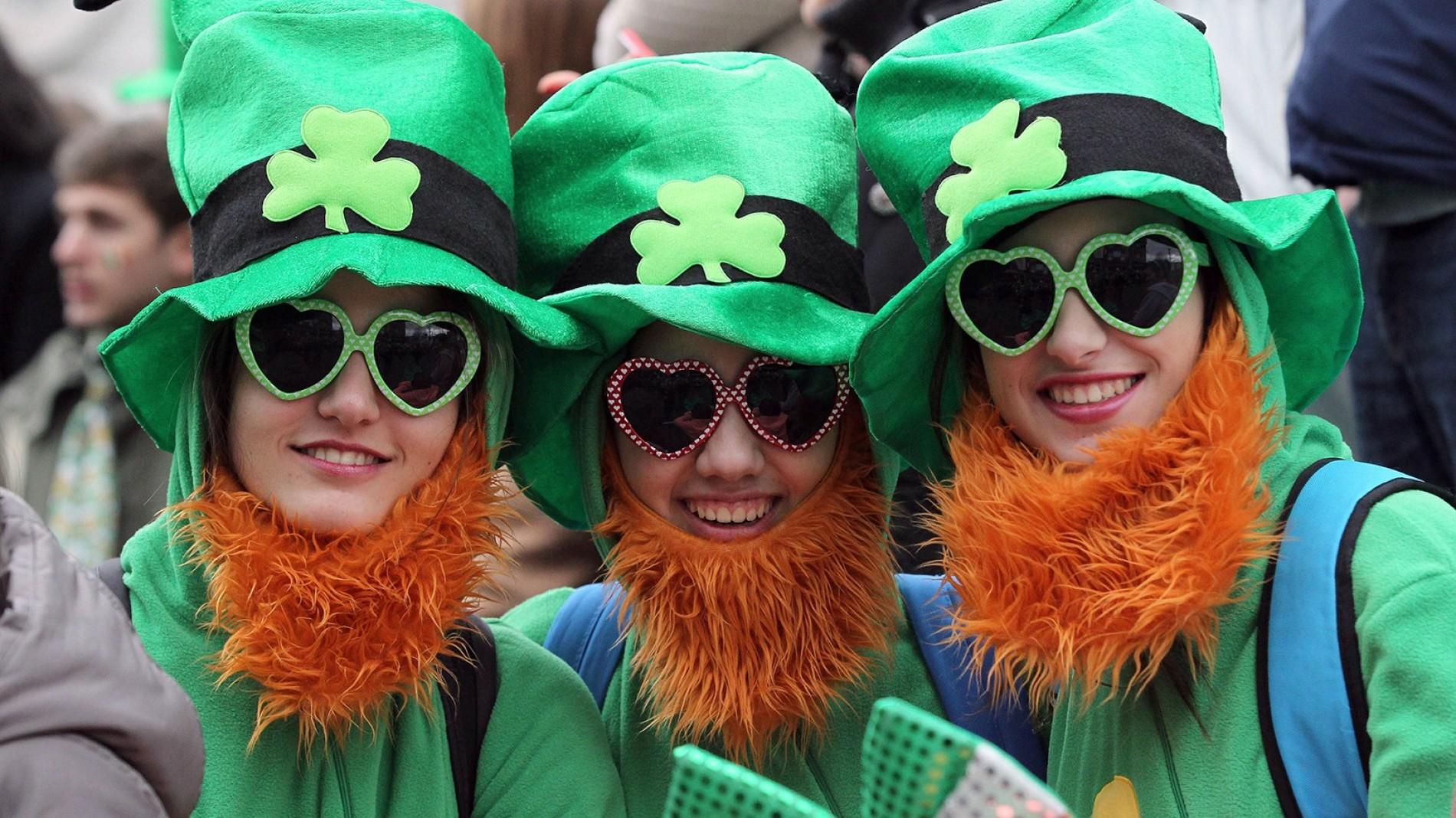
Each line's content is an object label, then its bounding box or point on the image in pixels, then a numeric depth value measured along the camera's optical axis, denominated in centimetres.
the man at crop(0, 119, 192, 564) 916
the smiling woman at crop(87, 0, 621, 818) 505
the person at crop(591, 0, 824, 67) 801
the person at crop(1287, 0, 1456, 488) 711
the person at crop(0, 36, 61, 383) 1044
